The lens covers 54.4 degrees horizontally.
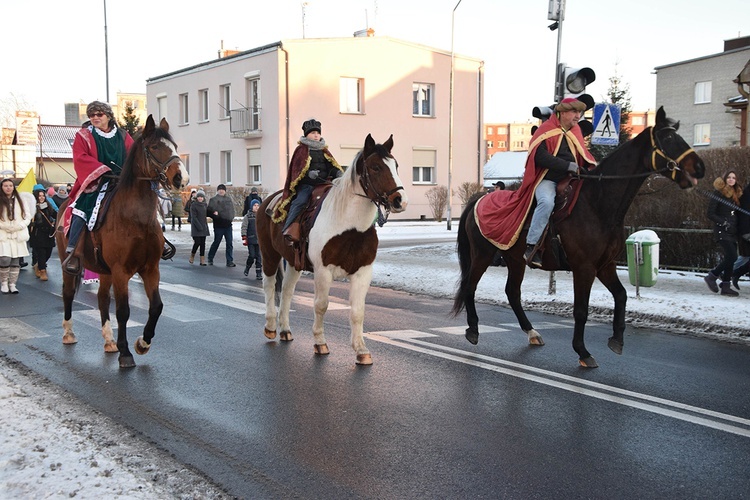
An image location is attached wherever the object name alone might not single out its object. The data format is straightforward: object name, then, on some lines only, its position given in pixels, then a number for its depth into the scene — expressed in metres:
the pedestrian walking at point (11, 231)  13.54
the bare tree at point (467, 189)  40.25
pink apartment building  38.72
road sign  11.91
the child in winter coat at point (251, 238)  16.92
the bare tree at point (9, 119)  73.62
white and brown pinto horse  6.89
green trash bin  11.84
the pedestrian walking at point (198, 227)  19.62
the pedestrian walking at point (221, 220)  19.77
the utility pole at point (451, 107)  36.45
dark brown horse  7.15
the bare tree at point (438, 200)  39.85
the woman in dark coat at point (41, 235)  15.91
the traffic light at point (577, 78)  11.25
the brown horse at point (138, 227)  7.15
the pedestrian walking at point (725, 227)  12.30
